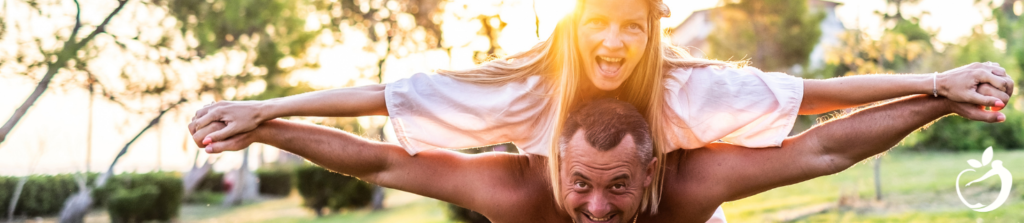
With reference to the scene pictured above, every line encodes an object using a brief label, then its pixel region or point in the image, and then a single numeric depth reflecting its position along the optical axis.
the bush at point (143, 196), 19.23
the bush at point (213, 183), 31.95
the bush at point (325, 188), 21.78
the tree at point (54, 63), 16.31
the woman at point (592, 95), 2.95
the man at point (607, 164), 2.74
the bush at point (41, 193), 22.09
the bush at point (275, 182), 34.09
